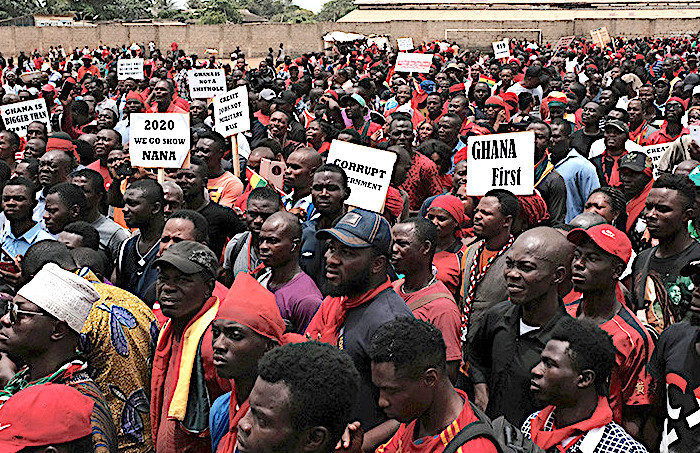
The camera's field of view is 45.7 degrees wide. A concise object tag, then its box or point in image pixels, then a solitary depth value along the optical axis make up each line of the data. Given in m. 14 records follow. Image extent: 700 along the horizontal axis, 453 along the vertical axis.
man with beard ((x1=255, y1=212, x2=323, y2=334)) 4.90
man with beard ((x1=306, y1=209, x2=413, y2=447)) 3.93
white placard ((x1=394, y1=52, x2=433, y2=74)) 16.39
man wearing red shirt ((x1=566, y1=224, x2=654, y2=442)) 4.06
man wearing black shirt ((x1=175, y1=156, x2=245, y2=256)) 6.94
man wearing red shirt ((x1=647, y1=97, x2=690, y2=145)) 9.84
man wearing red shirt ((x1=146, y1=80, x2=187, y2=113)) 13.40
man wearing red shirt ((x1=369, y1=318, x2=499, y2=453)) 3.14
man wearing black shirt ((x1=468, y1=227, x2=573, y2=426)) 4.18
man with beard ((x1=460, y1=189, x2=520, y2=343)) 5.21
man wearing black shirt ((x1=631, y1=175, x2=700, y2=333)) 4.98
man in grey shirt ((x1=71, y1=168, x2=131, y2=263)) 6.48
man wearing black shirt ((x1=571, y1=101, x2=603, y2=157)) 10.16
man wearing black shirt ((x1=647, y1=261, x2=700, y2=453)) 3.83
